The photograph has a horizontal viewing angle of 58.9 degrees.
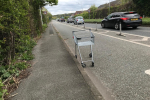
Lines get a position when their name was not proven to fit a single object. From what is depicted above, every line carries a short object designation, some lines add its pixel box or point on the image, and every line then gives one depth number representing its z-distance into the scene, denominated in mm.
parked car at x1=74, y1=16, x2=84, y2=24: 28238
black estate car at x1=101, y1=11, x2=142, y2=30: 12158
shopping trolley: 4500
